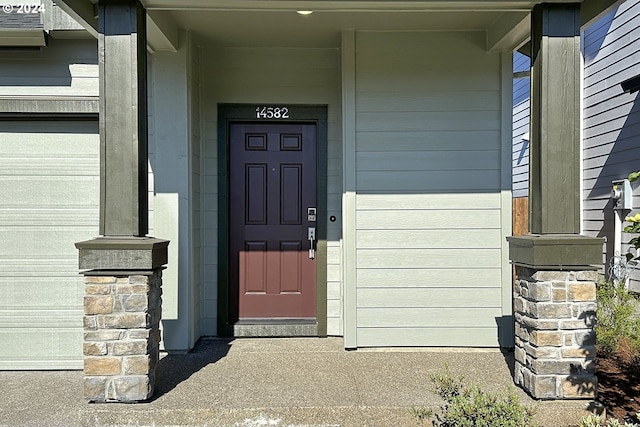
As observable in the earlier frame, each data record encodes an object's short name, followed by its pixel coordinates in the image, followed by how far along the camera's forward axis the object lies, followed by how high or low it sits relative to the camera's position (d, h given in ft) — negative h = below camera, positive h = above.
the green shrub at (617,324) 13.65 -3.09
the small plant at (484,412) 7.60 -3.07
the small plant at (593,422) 7.22 -3.04
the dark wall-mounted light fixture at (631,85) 16.55 +4.09
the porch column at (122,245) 10.14 -0.69
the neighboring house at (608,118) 19.39 +3.71
